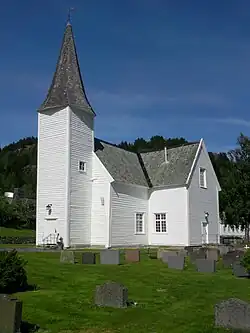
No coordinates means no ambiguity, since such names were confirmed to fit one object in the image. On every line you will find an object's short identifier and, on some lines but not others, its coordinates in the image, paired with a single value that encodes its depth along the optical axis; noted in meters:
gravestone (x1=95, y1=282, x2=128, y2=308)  12.43
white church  37.09
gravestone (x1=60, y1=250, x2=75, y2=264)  24.11
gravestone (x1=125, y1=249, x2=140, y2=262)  26.20
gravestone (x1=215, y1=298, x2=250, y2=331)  10.02
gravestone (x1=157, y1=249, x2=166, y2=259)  27.84
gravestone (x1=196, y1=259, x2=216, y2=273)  21.98
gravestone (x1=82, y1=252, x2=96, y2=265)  24.19
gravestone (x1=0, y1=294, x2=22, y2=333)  9.48
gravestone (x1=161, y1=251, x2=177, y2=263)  25.66
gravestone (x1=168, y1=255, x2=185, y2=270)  22.86
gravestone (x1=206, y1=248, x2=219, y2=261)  27.15
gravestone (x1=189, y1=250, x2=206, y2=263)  26.41
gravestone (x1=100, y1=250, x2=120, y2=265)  24.39
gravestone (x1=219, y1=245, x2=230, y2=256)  30.92
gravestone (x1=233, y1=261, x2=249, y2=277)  20.06
